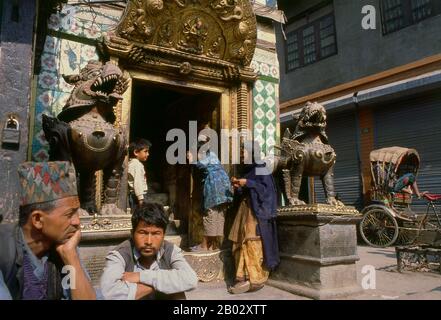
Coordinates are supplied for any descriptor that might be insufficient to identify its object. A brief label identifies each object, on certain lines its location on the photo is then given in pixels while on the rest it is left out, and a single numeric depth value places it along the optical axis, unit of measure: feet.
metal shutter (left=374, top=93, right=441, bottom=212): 35.42
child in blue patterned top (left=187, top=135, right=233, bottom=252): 18.30
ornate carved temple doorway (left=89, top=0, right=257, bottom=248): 17.99
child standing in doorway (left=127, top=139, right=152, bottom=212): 19.69
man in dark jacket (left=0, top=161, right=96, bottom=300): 6.57
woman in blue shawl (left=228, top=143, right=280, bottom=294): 16.58
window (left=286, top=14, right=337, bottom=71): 48.60
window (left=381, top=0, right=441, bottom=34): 38.34
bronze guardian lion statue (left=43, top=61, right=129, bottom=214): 12.93
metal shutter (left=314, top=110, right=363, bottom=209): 42.27
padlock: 13.71
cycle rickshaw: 32.30
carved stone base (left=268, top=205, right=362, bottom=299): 15.53
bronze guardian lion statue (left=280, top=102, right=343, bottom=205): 17.70
